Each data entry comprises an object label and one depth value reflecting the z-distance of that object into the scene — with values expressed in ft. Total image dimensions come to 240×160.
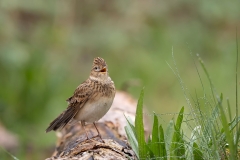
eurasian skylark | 27.53
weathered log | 20.66
